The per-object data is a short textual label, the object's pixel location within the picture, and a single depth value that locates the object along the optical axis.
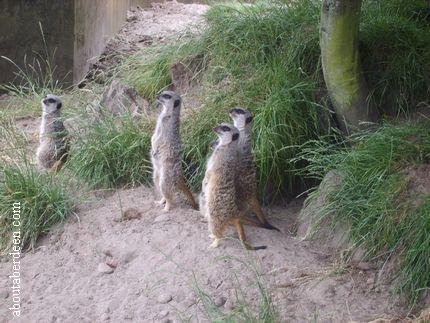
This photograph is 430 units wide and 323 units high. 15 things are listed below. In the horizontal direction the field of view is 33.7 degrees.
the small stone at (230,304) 3.65
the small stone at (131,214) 4.71
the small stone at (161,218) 4.59
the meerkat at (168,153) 4.66
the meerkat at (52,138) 5.41
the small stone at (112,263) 4.30
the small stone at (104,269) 4.27
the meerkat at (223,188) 4.12
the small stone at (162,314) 3.70
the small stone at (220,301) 3.68
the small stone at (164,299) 3.79
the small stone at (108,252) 4.42
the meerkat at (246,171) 4.36
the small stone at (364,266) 3.90
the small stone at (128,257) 4.30
